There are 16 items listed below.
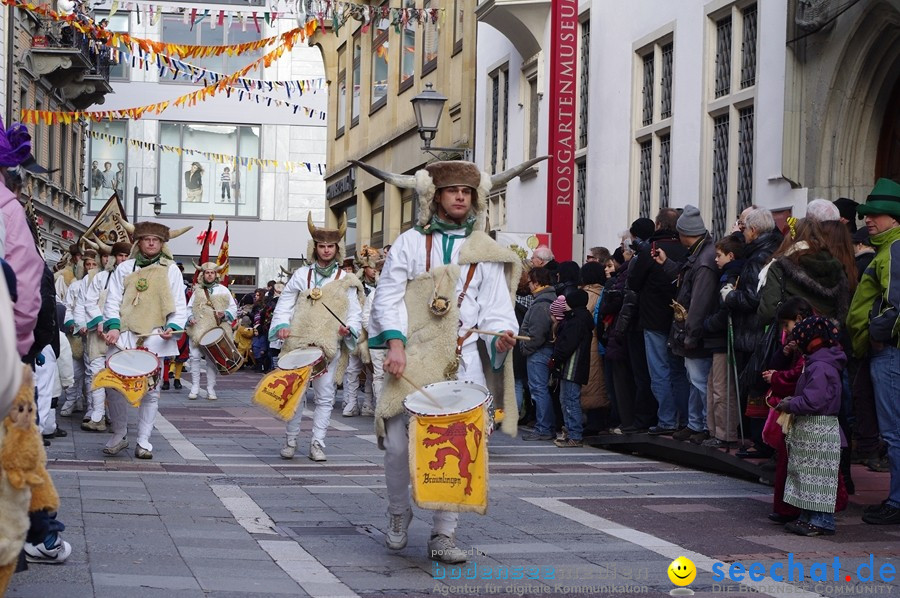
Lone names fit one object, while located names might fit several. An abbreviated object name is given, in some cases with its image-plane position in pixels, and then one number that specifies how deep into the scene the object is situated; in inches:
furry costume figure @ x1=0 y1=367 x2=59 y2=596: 194.7
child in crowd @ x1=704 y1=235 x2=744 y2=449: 453.4
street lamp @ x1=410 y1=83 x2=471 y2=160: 831.7
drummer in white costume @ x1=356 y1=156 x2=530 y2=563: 300.2
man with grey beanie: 467.5
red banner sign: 788.6
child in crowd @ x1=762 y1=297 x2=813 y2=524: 352.8
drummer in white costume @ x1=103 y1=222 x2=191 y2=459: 488.1
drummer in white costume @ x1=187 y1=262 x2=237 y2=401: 850.1
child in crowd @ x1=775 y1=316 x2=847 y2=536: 338.0
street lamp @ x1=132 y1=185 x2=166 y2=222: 1735.6
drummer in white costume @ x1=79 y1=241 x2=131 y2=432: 556.1
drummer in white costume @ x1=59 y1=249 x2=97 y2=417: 658.8
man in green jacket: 351.6
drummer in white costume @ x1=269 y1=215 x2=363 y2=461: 503.8
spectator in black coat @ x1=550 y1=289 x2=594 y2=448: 551.5
